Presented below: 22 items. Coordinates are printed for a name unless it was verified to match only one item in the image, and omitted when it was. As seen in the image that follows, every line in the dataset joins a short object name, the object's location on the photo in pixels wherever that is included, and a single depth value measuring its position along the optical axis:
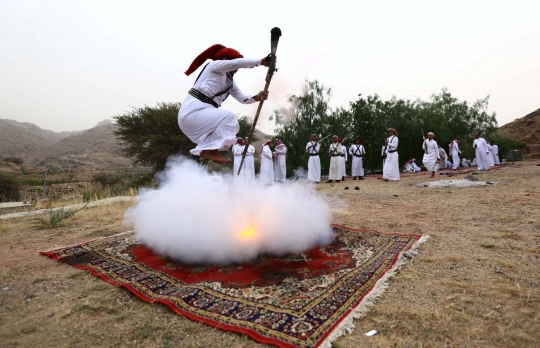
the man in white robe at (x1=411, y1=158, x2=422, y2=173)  22.44
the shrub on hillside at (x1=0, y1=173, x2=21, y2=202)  15.59
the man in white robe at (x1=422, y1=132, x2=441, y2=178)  13.65
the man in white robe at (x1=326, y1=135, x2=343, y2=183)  15.35
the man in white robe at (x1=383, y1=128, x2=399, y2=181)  13.41
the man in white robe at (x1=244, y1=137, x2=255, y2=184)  13.72
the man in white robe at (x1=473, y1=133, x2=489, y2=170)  17.17
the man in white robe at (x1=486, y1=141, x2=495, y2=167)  20.75
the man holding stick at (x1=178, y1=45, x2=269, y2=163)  3.98
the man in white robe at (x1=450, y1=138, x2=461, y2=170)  21.42
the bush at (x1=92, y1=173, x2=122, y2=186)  24.27
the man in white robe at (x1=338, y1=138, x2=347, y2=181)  16.23
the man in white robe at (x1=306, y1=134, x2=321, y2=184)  15.16
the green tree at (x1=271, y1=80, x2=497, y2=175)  20.98
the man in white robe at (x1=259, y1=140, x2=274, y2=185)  14.88
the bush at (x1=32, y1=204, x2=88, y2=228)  6.05
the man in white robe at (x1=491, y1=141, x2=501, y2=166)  22.85
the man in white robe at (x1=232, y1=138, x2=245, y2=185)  13.74
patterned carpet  2.08
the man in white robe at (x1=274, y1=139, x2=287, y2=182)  16.29
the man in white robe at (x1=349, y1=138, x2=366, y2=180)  17.13
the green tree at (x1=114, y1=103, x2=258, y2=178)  18.55
